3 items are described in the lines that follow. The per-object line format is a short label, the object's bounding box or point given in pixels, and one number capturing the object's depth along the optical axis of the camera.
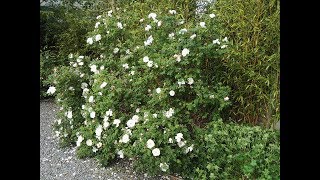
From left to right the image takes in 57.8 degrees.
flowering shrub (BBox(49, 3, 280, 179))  2.11
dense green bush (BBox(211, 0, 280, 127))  2.34
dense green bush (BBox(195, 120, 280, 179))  1.76
